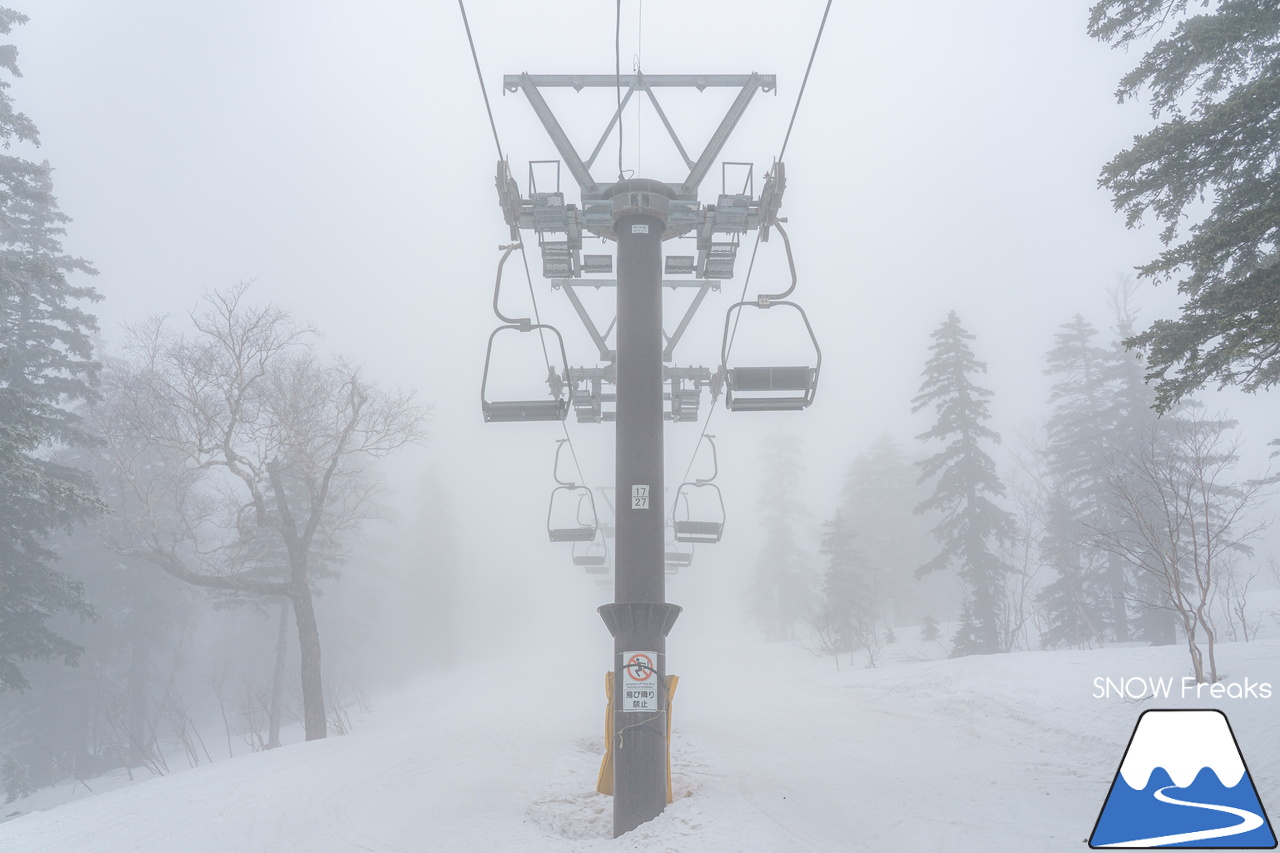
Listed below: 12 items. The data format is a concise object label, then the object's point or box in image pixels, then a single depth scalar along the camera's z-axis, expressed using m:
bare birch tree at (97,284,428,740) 16.27
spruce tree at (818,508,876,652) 29.70
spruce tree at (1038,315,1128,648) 26.56
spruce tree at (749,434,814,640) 46.69
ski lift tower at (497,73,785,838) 7.31
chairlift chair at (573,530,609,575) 17.42
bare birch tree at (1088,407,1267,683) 11.38
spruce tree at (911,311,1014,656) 26.01
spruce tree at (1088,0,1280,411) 8.02
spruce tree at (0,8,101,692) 14.59
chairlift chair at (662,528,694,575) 18.18
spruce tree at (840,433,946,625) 42.09
